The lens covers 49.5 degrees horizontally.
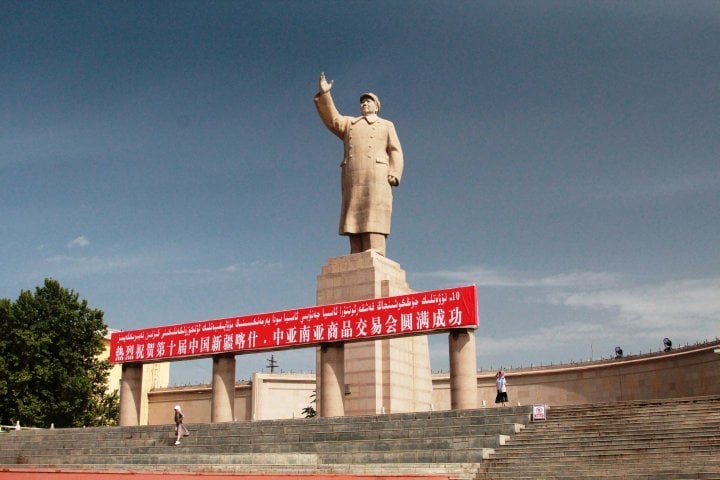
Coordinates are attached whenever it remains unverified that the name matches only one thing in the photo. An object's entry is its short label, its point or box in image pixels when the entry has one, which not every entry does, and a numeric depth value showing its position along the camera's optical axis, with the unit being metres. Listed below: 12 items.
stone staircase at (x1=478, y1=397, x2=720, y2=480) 13.90
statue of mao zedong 27.72
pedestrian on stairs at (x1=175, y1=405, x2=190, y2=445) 21.41
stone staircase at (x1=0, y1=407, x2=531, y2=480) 16.66
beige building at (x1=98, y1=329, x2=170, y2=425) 44.00
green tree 35.97
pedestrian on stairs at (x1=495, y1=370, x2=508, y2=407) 22.27
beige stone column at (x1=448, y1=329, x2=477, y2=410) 21.83
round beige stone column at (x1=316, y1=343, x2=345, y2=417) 23.70
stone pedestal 25.48
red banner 22.22
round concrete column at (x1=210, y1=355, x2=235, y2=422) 25.86
